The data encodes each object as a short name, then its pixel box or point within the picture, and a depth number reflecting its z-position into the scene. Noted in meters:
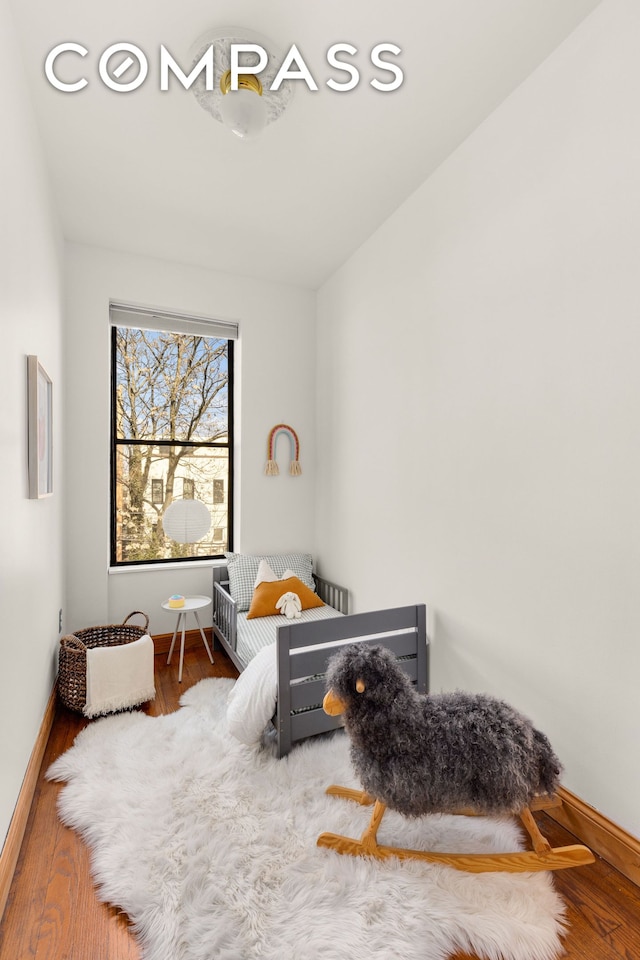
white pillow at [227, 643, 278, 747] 1.95
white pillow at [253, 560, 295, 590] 3.04
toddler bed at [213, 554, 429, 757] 1.94
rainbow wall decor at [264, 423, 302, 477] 3.46
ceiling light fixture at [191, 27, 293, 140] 1.61
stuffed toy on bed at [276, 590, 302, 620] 2.87
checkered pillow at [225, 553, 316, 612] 3.10
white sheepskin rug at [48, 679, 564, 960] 1.20
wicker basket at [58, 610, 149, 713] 2.34
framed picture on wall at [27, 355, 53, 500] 1.78
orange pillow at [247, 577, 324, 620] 2.87
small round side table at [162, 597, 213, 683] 2.88
